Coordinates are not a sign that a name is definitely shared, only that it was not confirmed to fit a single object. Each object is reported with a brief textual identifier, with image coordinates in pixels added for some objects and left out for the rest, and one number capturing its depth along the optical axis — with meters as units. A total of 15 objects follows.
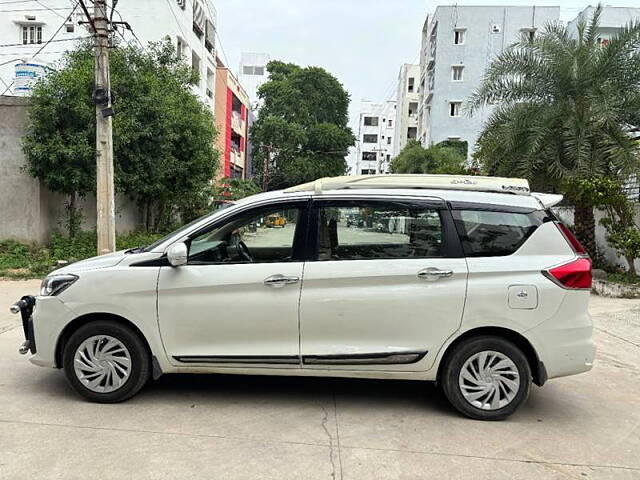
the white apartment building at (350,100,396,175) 87.69
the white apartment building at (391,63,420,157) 59.07
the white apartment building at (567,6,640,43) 37.00
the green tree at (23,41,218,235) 11.62
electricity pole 10.05
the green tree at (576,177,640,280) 10.12
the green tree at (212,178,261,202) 22.45
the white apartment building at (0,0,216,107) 26.95
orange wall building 37.22
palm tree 10.73
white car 3.94
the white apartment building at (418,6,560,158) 39.78
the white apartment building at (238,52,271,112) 66.12
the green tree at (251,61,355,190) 42.28
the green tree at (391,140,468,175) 28.62
